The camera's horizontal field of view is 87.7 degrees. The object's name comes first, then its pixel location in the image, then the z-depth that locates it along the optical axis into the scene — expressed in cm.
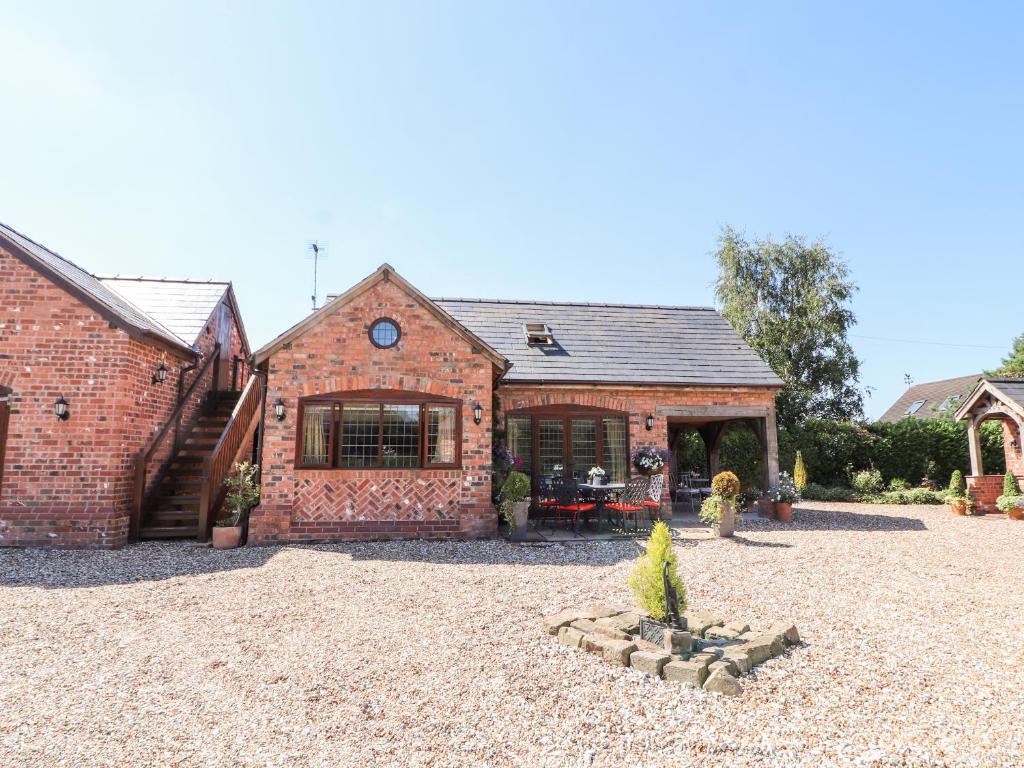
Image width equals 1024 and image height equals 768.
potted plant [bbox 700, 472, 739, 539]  1054
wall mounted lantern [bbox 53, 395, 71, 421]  935
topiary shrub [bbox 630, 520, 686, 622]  454
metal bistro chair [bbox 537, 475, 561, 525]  1089
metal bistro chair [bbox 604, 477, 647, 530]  1058
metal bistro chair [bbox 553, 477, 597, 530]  1075
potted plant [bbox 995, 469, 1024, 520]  1358
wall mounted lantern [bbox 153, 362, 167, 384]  1087
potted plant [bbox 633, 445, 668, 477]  1259
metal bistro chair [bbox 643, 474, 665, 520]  1130
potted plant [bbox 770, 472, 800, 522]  1299
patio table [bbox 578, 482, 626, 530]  1075
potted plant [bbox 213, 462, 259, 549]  934
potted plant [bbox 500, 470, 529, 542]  1006
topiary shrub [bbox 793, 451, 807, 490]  1937
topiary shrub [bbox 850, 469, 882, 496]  1864
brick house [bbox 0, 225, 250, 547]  926
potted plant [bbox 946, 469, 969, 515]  1467
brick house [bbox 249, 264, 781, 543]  991
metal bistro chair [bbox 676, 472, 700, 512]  1520
